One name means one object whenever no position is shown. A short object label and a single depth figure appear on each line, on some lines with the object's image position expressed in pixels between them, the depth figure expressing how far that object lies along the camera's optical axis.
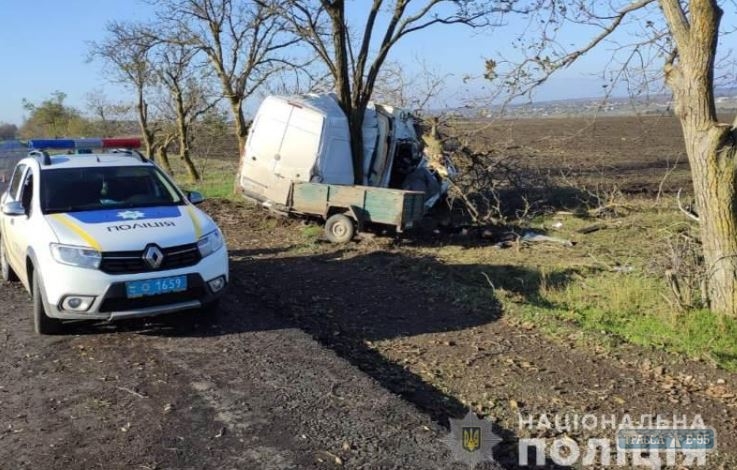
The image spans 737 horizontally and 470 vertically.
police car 6.00
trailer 12.31
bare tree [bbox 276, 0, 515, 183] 14.63
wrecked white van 12.66
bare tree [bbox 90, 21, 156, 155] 22.75
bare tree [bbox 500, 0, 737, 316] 7.23
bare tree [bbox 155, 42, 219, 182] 25.06
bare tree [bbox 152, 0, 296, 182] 21.67
